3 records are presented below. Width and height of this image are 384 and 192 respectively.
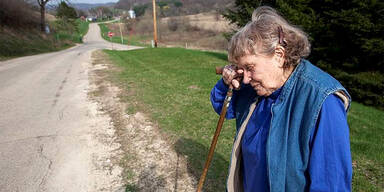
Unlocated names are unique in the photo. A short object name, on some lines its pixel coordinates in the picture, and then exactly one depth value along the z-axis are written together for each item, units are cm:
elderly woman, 112
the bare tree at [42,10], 3251
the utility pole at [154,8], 2156
